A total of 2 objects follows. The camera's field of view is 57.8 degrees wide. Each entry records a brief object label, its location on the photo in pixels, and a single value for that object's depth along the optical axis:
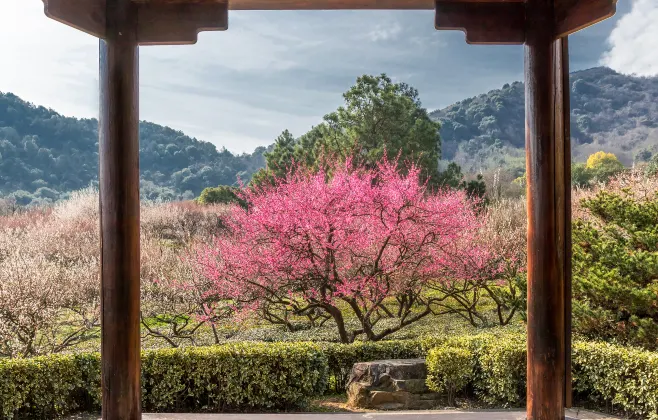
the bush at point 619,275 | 5.45
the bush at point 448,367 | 5.73
